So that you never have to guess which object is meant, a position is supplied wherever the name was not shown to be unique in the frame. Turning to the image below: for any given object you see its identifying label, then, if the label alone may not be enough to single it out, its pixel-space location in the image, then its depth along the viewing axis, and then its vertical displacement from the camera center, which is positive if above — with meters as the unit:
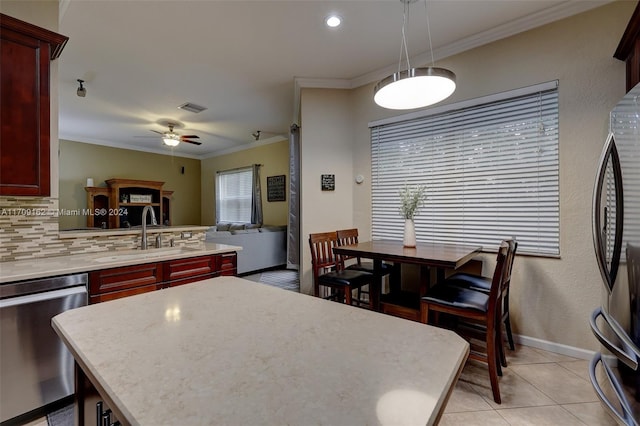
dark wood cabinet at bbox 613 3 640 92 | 1.77 +1.09
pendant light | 1.83 +0.87
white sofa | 4.95 -0.61
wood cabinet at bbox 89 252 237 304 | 1.92 -0.49
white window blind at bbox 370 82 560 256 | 2.47 +0.39
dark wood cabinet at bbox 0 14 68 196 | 1.75 +0.68
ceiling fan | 5.18 +1.36
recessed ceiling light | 2.44 +1.65
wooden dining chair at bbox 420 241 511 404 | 1.80 -0.65
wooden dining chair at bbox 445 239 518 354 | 2.17 -0.61
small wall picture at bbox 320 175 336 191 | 3.63 +0.37
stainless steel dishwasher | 1.57 -0.76
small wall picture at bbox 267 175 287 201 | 6.23 +0.53
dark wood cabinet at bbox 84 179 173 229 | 6.33 +0.26
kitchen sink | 2.13 -0.35
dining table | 2.11 -0.35
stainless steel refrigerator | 1.15 -0.24
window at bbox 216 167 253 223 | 7.00 +0.43
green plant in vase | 2.65 -0.02
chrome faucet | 2.46 -0.18
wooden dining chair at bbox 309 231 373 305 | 2.63 -0.62
